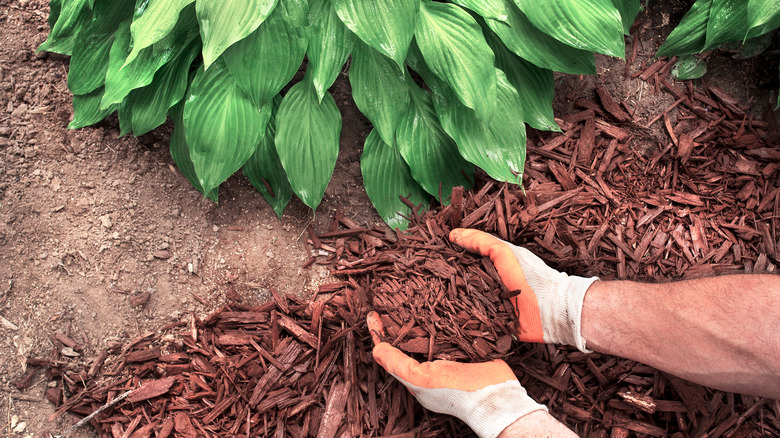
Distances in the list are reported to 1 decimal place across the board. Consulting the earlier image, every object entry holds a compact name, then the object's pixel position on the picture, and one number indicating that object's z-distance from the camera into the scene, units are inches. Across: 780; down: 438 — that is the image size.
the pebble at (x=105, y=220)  68.7
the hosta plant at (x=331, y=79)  58.6
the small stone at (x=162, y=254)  70.3
